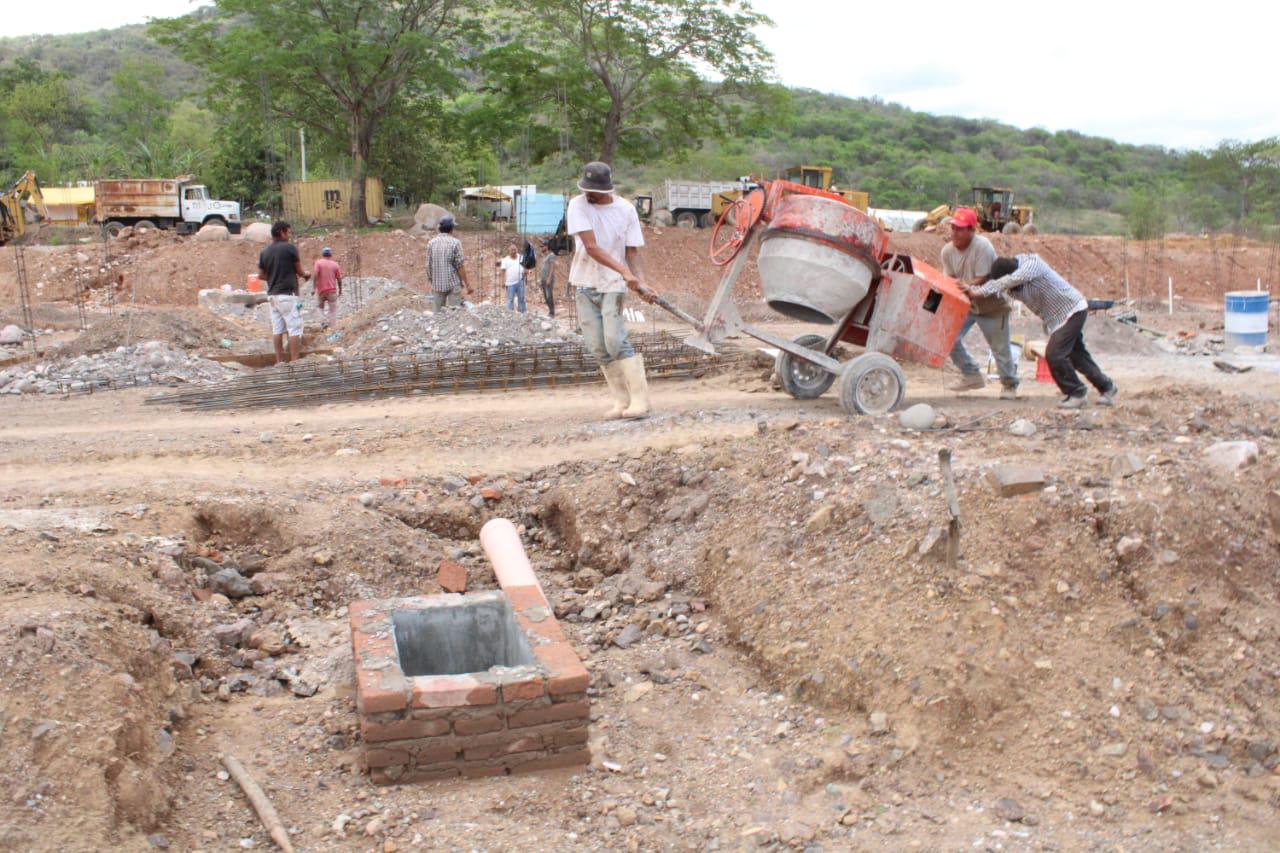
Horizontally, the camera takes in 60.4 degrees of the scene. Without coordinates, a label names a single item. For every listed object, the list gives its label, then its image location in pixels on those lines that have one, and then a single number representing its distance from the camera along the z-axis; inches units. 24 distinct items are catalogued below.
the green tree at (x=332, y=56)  951.6
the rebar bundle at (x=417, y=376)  351.6
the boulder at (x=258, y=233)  937.2
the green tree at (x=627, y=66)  1025.5
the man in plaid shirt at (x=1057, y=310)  275.0
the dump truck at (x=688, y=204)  1132.5
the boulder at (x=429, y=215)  1083.9
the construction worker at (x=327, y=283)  534.9
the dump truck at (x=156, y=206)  1047.6
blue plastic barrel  526.9
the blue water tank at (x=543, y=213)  1077.8
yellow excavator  1030.4
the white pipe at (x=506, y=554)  181.8
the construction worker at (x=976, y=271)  294.0
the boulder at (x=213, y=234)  970.1
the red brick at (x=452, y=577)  202.4
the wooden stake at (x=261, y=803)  129.0
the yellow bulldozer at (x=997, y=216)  1194.0
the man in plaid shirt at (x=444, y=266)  475.5
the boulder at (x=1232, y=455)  189.3
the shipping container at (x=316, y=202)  1122.0
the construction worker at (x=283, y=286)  403.2
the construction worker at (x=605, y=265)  265.1
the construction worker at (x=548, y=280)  642.2
